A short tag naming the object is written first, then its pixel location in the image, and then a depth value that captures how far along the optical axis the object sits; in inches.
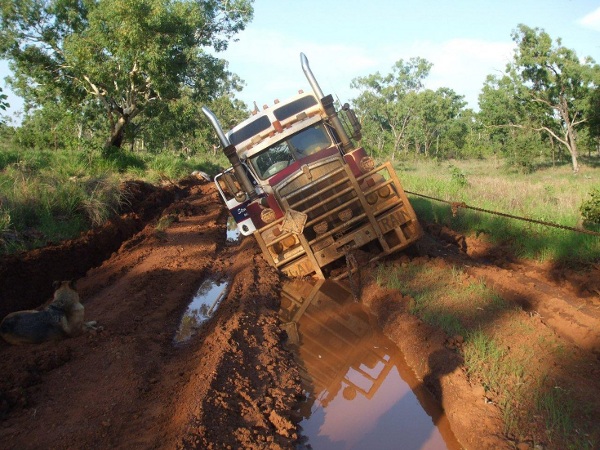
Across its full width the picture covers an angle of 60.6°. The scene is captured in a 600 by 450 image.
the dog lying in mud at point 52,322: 227.6
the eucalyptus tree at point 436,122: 1392.6
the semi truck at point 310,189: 323.9
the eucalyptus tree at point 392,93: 1489.9
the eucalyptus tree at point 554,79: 1019.3
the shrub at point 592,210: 345.1
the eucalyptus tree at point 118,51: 633.0
